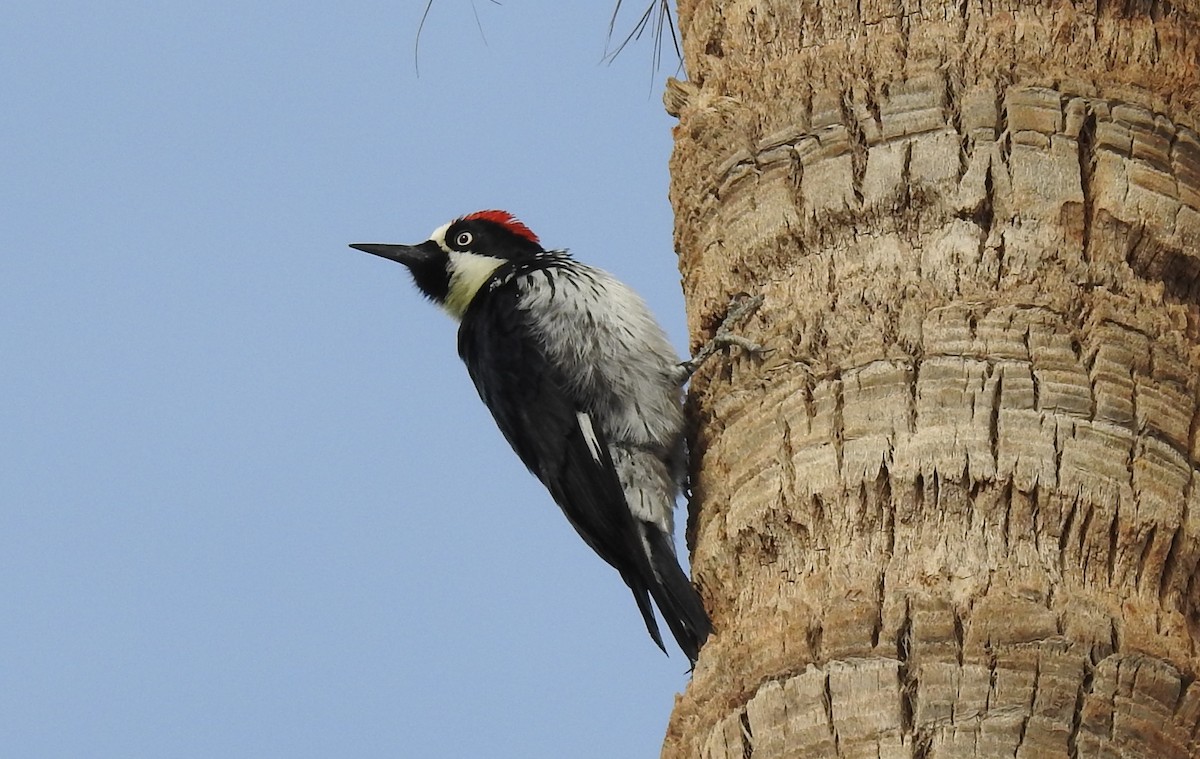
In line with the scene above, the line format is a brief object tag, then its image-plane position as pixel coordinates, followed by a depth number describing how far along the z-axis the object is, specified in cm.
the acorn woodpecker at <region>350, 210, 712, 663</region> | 915
